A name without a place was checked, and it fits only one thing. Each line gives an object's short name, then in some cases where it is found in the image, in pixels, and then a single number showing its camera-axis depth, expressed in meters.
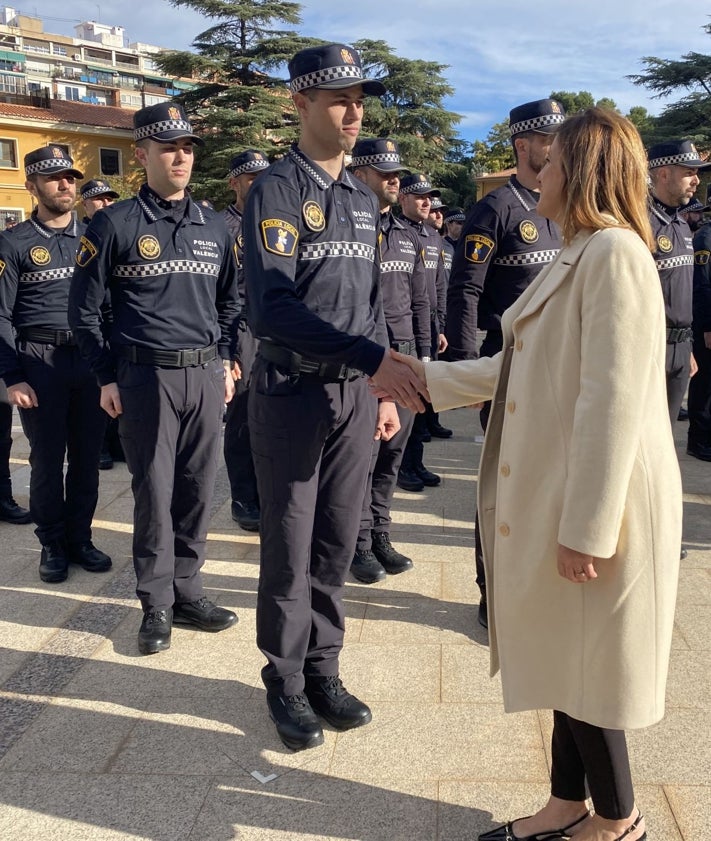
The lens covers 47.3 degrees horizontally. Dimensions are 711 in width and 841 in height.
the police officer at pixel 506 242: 3.82
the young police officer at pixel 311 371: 2.69
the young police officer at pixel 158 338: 3.70
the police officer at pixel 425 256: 6.44
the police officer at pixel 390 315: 4.63
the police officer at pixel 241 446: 5.61
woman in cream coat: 1.91
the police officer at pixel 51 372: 4.75
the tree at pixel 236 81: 35.62
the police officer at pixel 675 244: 4.88
